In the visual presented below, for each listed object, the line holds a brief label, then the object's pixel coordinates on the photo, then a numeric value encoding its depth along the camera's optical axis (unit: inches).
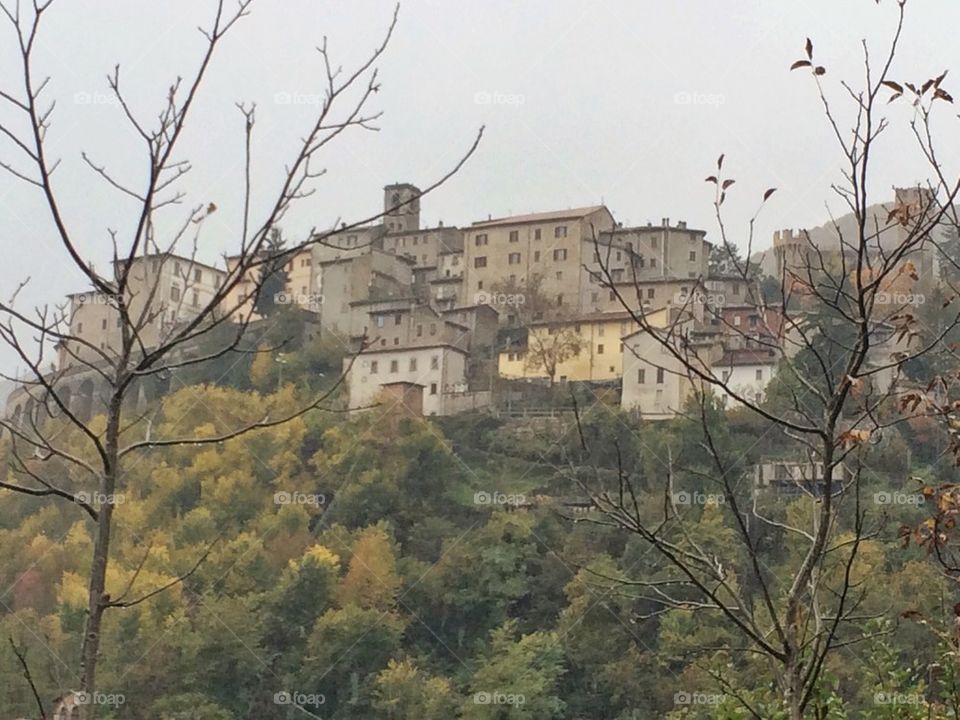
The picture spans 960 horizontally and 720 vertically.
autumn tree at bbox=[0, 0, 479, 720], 1401.6
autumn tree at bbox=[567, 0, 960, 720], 1702.4
